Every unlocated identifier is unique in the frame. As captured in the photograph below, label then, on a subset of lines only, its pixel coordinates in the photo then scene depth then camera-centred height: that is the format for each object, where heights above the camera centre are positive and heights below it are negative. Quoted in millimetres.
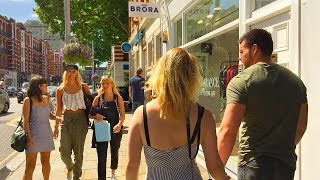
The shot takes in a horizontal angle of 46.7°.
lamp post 15055 +2589
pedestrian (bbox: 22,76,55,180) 4936 -558
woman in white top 5395 -500
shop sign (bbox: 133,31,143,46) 18656 +2462
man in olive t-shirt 2523 -232
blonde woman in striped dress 2178 -257
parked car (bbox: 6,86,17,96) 51562 -1028
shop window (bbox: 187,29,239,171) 6270 +319
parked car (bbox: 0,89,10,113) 19547 -965
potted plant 11922 +968
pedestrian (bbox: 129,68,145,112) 11062 -166
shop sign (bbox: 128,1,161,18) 11172 +2221
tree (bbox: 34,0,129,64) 25562 +4853
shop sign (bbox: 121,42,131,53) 19056 +1878
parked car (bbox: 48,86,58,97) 32856 -503
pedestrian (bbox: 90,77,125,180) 5535 -426
